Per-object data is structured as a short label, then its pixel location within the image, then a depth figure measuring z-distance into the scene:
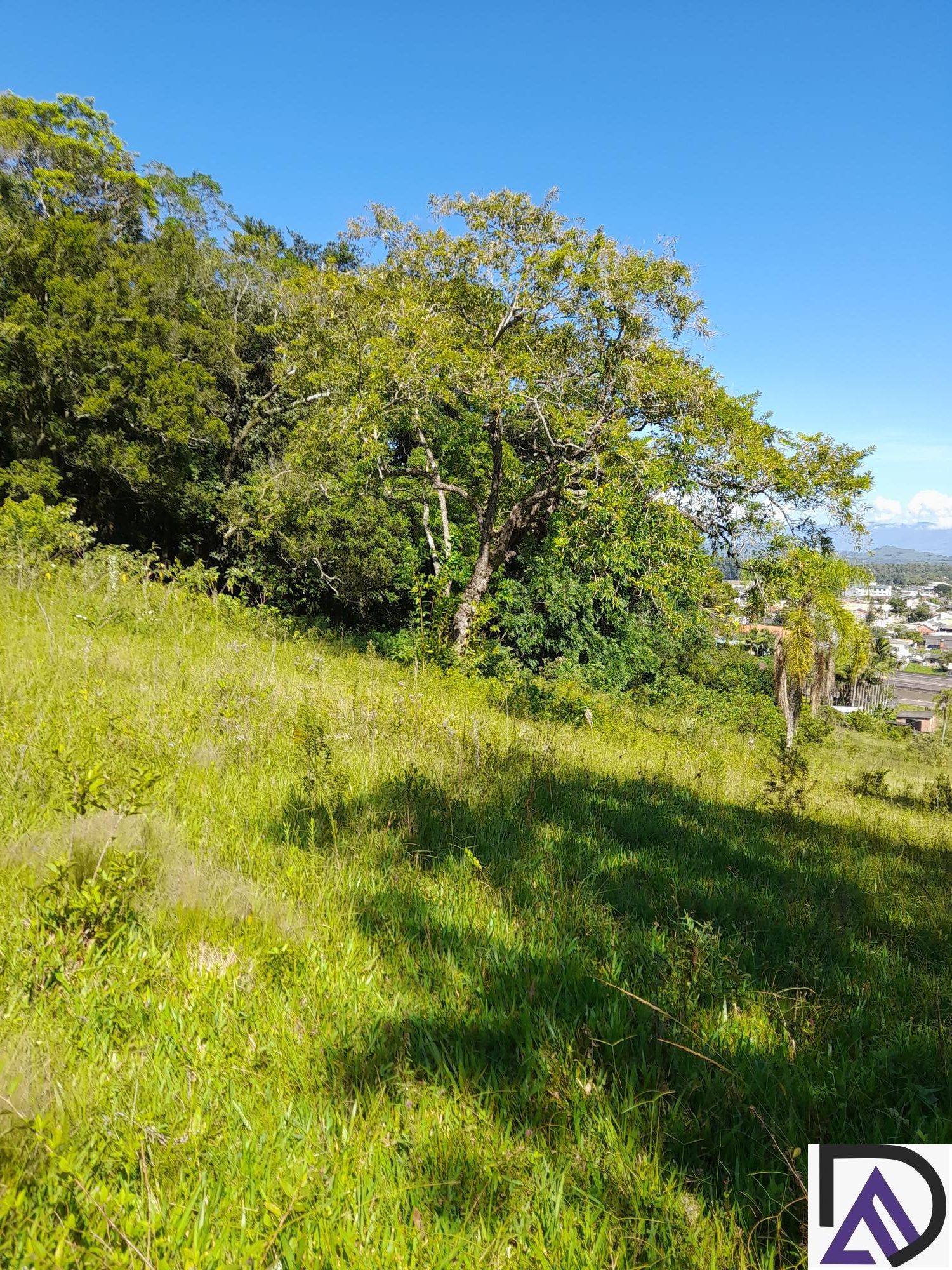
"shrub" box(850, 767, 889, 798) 8.58
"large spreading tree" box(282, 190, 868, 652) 10.21
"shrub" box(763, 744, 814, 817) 5.13
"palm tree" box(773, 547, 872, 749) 15.60
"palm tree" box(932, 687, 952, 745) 58.36
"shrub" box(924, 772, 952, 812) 8.08
